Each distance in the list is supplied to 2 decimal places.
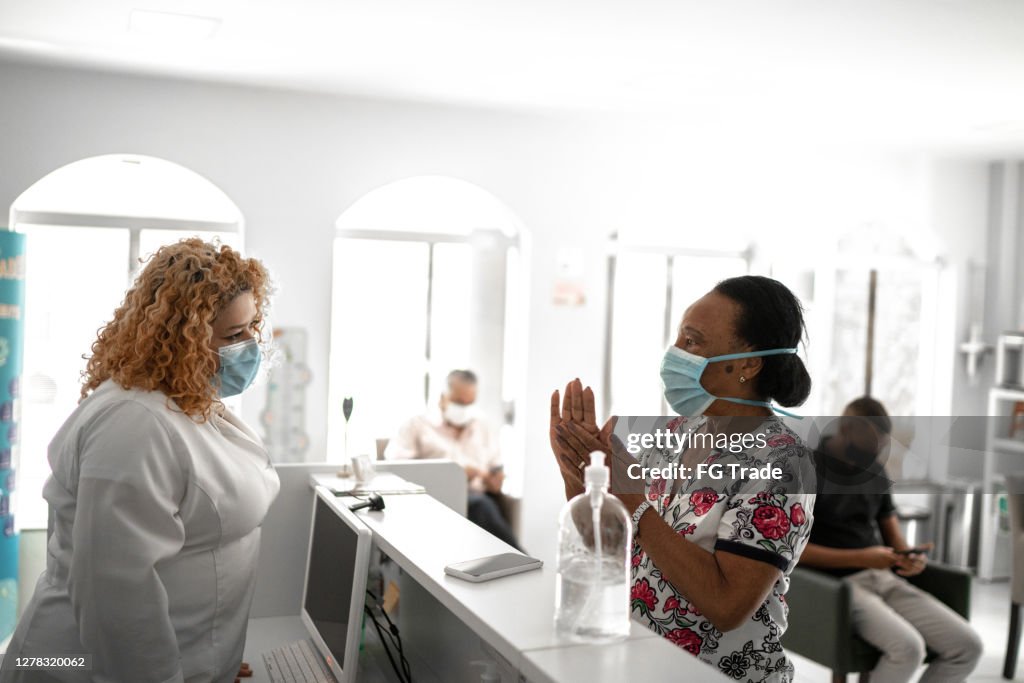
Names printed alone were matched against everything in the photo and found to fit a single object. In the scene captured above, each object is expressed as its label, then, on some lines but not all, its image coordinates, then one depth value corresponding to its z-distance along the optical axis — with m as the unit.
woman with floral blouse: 1.35
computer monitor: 1.77
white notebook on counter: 2.31
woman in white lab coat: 1.55
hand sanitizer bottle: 1.25
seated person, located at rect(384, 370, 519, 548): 5.00
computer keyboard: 1.94
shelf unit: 5.78
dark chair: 3.22
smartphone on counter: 1.51
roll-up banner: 3.99
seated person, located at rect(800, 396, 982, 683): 3.19
